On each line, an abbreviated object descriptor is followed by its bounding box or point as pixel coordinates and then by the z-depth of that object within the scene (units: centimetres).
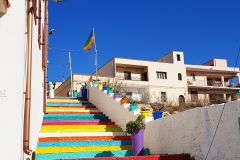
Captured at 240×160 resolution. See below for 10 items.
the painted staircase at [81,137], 1016
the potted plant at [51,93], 1969
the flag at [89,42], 2035
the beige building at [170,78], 4522
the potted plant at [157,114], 1086
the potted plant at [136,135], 1041
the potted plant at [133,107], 1234
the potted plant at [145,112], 1157
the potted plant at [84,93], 1852
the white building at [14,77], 536
